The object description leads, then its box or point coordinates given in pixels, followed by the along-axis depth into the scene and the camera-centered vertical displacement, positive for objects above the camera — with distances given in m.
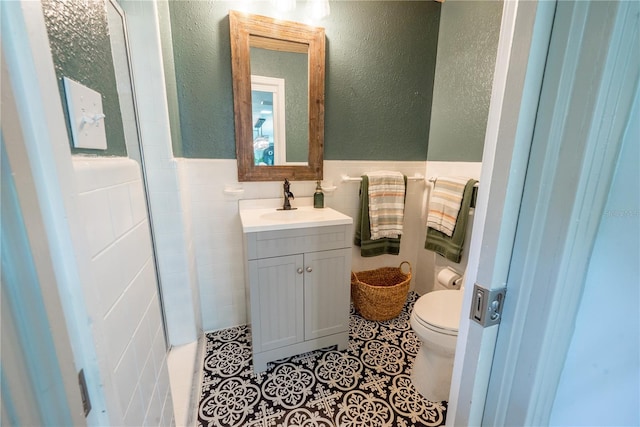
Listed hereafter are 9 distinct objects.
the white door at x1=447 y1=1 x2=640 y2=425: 0.38 -0.04
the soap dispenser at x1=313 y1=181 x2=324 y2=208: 1.79 -0.33
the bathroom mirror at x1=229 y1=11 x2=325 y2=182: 1.54 +0.32
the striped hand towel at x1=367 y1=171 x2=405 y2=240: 1.90 -0.38
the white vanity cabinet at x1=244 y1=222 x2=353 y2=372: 1.35 -0.75
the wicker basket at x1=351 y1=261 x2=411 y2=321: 1.83 -1.04
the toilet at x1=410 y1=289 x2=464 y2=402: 1.21 -0.88
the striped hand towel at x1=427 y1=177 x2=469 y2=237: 1.70 -0.35
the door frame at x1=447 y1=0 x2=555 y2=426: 0.42 -0.03
